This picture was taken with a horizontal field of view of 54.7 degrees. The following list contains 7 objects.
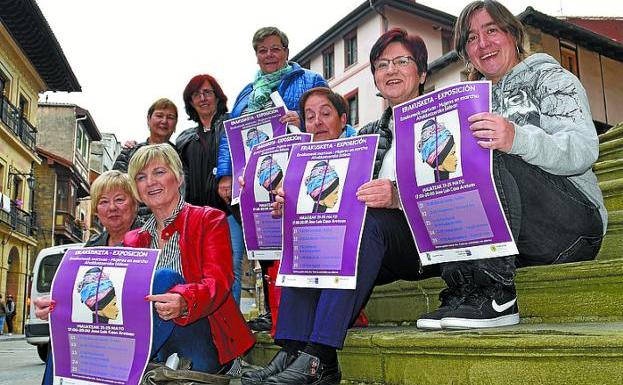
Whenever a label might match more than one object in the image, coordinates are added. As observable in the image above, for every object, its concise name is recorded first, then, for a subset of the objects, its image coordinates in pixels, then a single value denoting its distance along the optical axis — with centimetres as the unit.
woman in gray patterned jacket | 205
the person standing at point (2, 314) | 2077
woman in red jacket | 238
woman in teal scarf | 376
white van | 864
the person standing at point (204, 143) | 401
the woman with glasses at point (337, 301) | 218
